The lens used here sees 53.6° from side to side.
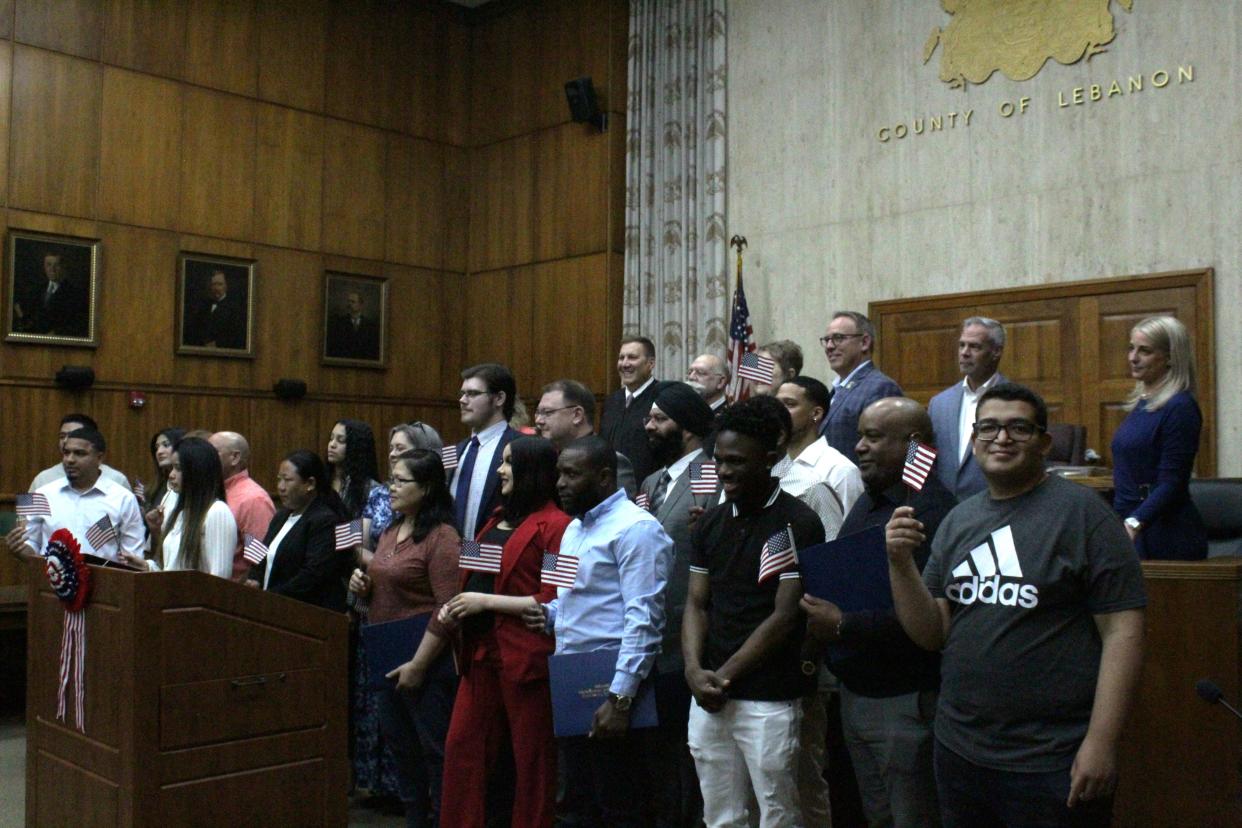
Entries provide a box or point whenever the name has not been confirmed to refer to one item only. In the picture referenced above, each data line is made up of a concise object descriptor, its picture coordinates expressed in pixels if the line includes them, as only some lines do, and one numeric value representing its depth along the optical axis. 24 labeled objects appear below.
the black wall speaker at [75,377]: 8.38
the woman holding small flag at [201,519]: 4.39
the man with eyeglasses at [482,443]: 4.66
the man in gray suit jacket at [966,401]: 4.57
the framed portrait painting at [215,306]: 9.10
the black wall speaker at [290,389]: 9.47
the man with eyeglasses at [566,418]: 4.39
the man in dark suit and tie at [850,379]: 4.60
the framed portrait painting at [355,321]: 9.92
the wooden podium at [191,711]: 3.61
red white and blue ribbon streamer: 3.82
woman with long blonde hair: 3.97
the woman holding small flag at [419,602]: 3.96
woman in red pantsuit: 3.66
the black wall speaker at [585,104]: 9.70
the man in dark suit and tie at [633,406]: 5.18
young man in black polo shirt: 3.11
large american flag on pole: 8.53
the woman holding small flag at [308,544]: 4.41
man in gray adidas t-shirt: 2.30
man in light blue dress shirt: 3.41
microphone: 2.66
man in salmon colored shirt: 4.95
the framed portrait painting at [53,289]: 8.31
